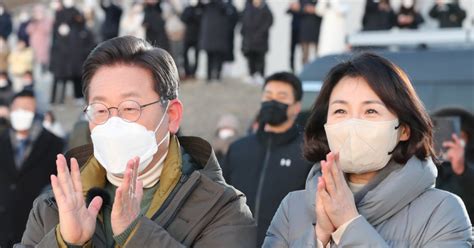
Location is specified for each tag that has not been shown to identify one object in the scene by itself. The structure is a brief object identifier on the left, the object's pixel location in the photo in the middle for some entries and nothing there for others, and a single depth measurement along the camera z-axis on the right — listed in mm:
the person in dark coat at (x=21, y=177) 8117
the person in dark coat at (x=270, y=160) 6430
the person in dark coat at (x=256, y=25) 19172
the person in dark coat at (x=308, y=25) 19109
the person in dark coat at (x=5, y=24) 21938
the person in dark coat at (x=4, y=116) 8766
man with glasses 3246
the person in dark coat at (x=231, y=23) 19672
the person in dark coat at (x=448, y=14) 17281
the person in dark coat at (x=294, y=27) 19438
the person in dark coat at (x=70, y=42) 20094
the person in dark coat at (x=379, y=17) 18000
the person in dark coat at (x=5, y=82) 16130
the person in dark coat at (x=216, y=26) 19438
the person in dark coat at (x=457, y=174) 6062
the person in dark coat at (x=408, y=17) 17828
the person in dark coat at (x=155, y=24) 19922
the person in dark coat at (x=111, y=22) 20656
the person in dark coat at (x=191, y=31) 19938
